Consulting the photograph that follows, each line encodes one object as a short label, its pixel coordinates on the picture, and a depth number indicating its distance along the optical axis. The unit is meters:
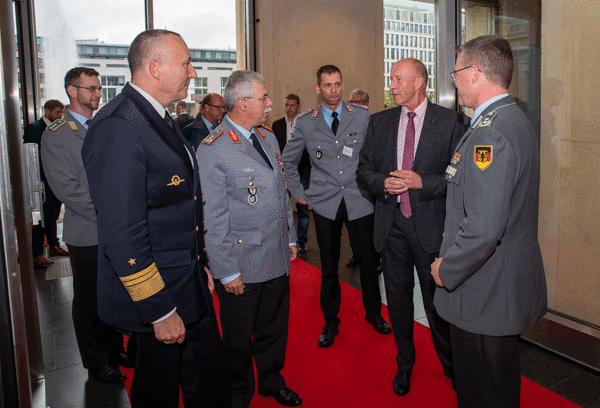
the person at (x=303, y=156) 5.27
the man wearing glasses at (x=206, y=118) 5.18
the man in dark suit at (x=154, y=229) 1.40
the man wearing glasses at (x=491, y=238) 1.49
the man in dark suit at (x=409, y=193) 2.36
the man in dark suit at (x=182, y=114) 6.62
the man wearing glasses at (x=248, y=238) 2.13
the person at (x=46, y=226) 5.16
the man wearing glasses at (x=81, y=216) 2.51
